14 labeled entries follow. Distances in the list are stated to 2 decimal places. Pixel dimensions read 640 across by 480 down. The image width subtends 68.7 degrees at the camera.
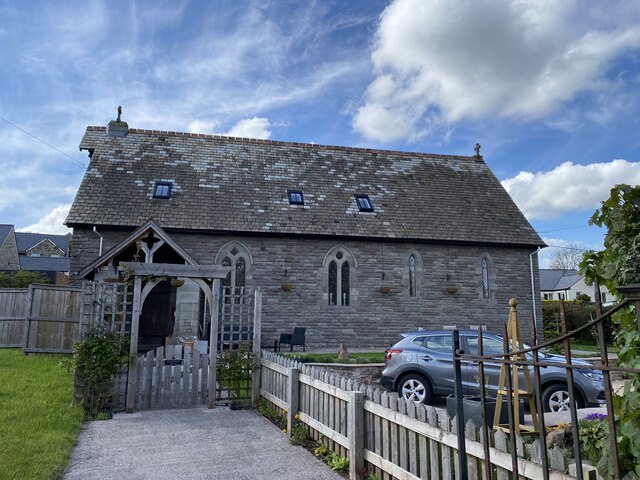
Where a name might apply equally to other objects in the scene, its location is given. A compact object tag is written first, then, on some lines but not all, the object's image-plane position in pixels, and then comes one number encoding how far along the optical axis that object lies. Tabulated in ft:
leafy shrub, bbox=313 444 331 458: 20.67
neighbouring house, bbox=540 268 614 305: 158.99
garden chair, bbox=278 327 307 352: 49.83
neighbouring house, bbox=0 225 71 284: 151.02
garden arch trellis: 29.50
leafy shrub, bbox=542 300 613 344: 83.20
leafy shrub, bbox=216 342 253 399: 30.58
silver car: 29.01
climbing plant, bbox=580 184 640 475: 7.73
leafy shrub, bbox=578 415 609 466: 14.74
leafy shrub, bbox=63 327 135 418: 27.66
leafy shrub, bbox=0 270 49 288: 108.27
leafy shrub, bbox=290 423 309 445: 22.58
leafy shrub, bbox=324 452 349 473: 18.79
